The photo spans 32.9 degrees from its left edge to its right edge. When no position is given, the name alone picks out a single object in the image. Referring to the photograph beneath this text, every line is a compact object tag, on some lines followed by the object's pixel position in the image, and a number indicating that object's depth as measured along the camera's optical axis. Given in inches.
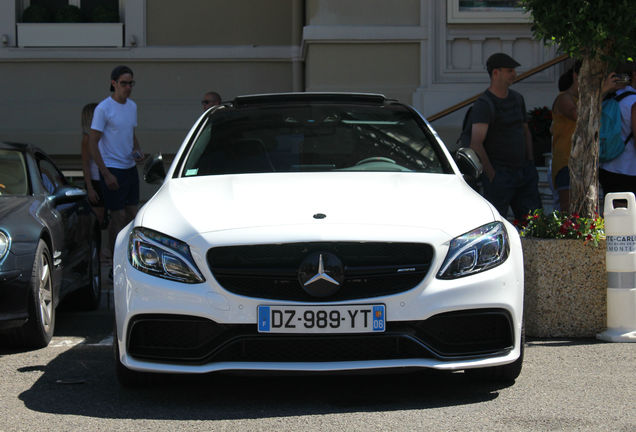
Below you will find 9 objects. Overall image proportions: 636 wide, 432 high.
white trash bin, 258.7
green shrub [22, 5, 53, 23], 583.2
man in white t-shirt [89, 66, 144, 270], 385.1
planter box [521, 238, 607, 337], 266.2
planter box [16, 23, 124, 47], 581.9
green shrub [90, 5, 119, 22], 585.9
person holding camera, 328.2
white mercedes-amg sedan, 184.1
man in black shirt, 324.8
